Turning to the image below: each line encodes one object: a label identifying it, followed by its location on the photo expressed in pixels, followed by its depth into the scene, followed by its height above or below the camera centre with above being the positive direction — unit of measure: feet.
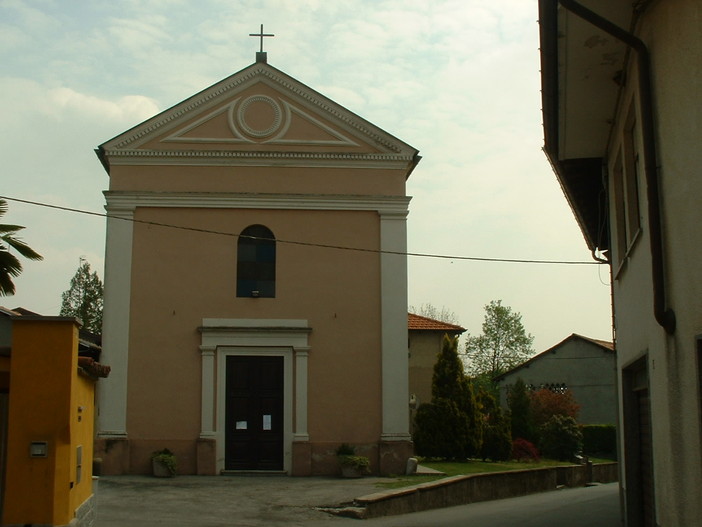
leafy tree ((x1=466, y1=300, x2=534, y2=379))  251.39 +16.66
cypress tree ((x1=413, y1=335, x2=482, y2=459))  86.22 -1.42
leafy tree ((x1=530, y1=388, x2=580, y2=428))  136.00 -0.30
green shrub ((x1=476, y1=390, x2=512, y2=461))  91.97 -3.66
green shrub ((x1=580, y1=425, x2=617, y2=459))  129.08 -5.46
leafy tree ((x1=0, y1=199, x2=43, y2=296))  52.21 +8.62
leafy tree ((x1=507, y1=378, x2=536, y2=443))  111.04 -1.35
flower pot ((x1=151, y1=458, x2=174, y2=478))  67.51 -4.90
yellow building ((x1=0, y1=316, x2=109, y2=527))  29.04 -0.46
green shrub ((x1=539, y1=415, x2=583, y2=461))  110.83 -4.55
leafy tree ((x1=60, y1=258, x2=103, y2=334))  193.47 +23.28
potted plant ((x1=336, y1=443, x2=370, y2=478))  68.33 -4.67
